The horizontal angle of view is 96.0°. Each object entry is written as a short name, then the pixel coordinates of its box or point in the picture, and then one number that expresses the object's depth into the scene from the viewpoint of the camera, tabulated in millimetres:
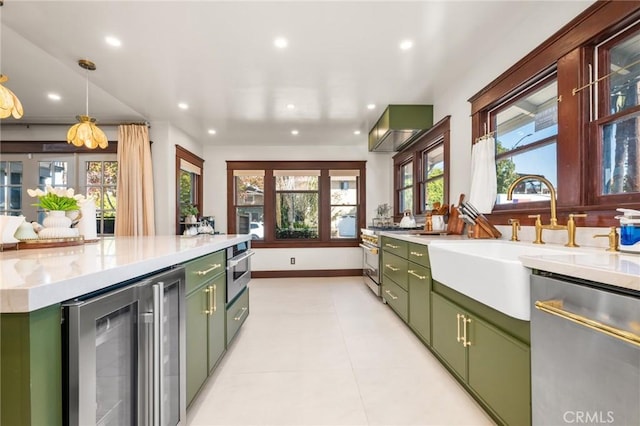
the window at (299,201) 5730
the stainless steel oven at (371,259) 4078
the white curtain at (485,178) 2512
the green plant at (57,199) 1753
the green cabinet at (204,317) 1568
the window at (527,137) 2031
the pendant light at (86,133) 2715
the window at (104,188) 4395
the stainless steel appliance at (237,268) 2334
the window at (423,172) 3486
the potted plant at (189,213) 4660
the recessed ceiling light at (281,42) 2283
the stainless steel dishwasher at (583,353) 771
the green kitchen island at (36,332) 639
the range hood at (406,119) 3699
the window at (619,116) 1504
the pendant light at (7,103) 1924
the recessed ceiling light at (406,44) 2328
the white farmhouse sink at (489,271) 1168
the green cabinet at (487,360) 1253
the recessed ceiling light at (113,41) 2266
